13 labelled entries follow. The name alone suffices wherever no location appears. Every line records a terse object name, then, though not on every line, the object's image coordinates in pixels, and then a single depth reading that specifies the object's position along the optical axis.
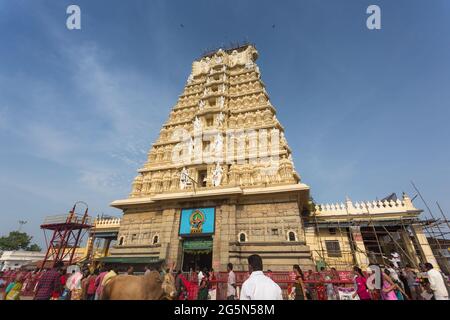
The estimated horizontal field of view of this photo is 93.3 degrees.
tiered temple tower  14.94
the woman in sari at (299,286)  6.16
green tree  42.50
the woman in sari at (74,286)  7.47
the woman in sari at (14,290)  6.71
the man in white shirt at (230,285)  7.59
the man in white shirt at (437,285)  5.79
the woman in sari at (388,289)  5.90
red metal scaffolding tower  21.62
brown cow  4.49
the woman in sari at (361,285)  6.18
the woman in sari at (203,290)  8.03
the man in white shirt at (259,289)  2.97
